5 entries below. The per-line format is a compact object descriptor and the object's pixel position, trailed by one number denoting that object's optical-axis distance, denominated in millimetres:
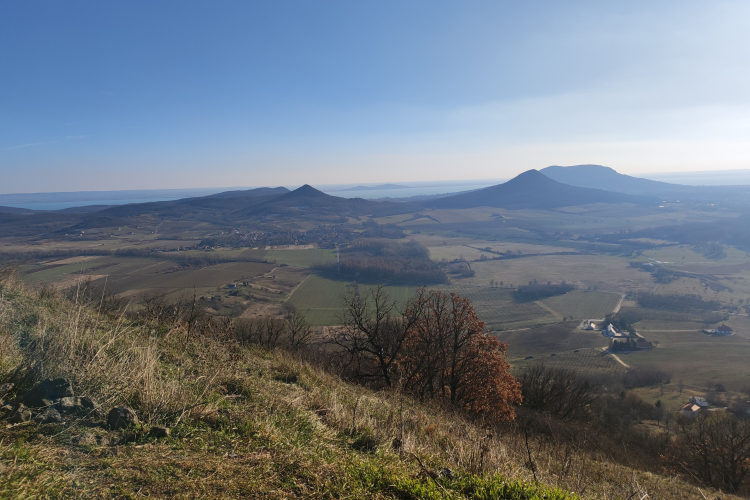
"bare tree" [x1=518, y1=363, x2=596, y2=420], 21641
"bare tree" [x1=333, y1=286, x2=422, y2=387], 14328
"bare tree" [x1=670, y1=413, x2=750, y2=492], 13242
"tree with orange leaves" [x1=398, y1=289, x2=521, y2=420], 14945
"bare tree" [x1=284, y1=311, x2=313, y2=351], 18688
